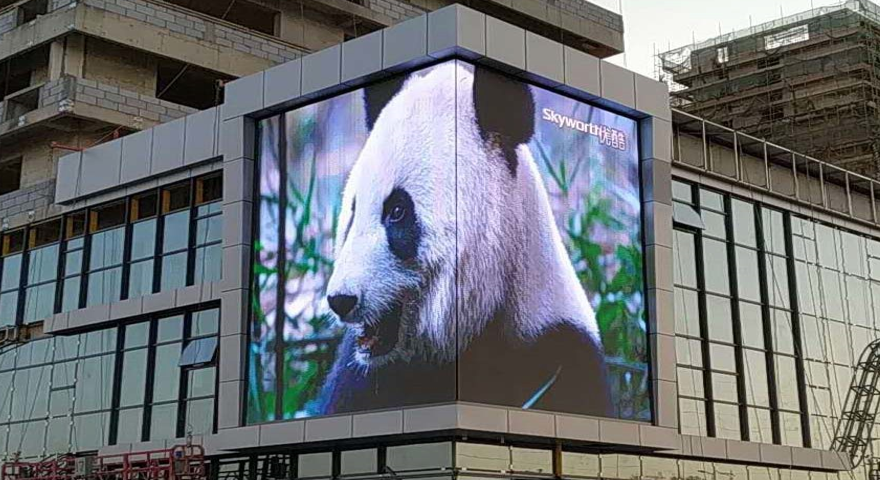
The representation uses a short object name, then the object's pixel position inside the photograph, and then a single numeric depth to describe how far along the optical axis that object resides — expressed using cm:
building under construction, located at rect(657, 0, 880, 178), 5178
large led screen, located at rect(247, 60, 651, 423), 2706
